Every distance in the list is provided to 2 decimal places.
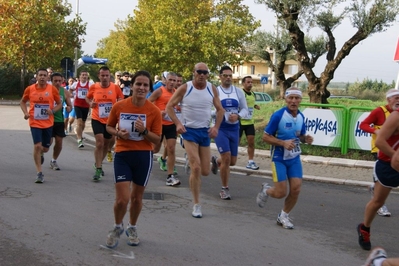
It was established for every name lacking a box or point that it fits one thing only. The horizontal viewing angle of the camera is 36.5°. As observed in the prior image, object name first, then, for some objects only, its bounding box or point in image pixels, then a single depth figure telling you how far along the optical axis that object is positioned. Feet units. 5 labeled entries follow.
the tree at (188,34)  130.52
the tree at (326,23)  60.39
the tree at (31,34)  139.74
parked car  102.32
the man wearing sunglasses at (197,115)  26.78
